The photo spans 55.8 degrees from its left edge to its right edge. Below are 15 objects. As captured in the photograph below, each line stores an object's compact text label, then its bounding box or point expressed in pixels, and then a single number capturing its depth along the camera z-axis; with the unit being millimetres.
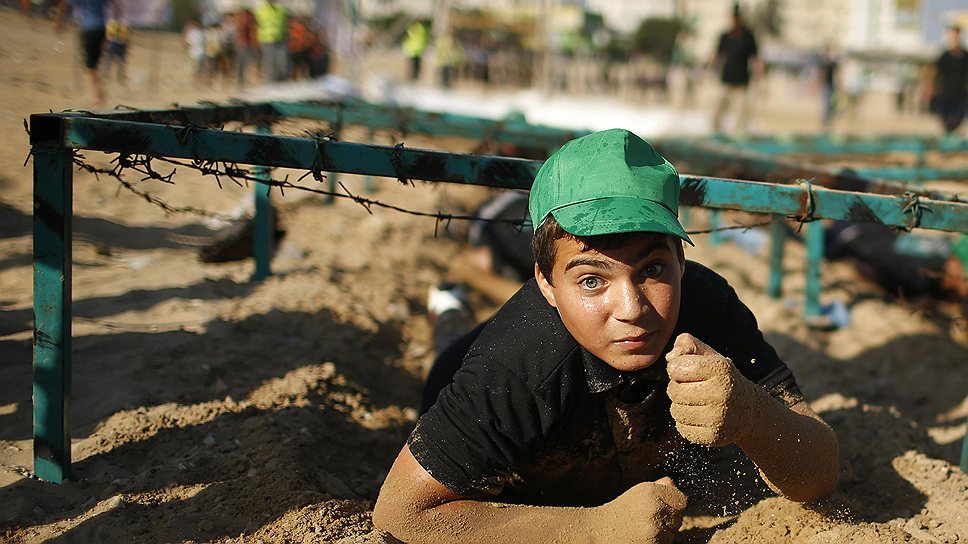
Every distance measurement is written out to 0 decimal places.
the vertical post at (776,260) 5719
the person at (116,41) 14720
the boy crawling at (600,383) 1953
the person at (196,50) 20234
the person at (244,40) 18703
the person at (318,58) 18578
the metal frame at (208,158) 2492
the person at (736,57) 12586
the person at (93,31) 11617
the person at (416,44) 23516
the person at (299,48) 18047
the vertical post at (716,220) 6328
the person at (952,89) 12547
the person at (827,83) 23047
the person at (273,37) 16656
